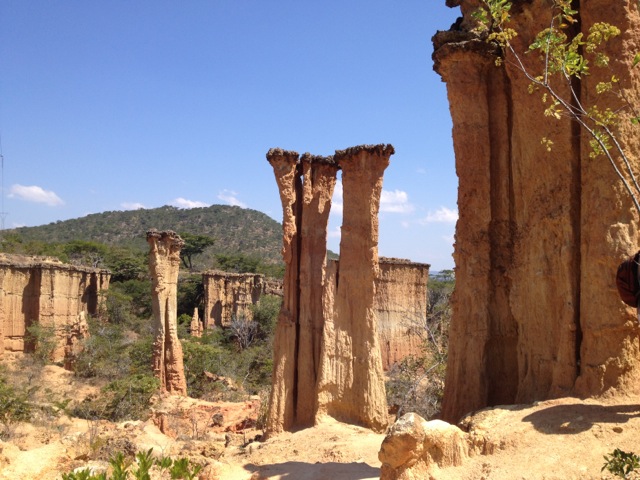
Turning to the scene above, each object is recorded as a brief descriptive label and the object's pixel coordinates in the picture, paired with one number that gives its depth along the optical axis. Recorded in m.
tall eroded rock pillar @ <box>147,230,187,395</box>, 17.08
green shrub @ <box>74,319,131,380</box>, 20.48
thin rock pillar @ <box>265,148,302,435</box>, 10.59
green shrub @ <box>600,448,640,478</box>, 3.95
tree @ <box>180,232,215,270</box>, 51.03
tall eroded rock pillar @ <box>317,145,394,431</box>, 10.02
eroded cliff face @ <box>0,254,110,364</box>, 22.73
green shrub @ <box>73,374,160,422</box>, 15.10
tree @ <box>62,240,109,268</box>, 41.19
